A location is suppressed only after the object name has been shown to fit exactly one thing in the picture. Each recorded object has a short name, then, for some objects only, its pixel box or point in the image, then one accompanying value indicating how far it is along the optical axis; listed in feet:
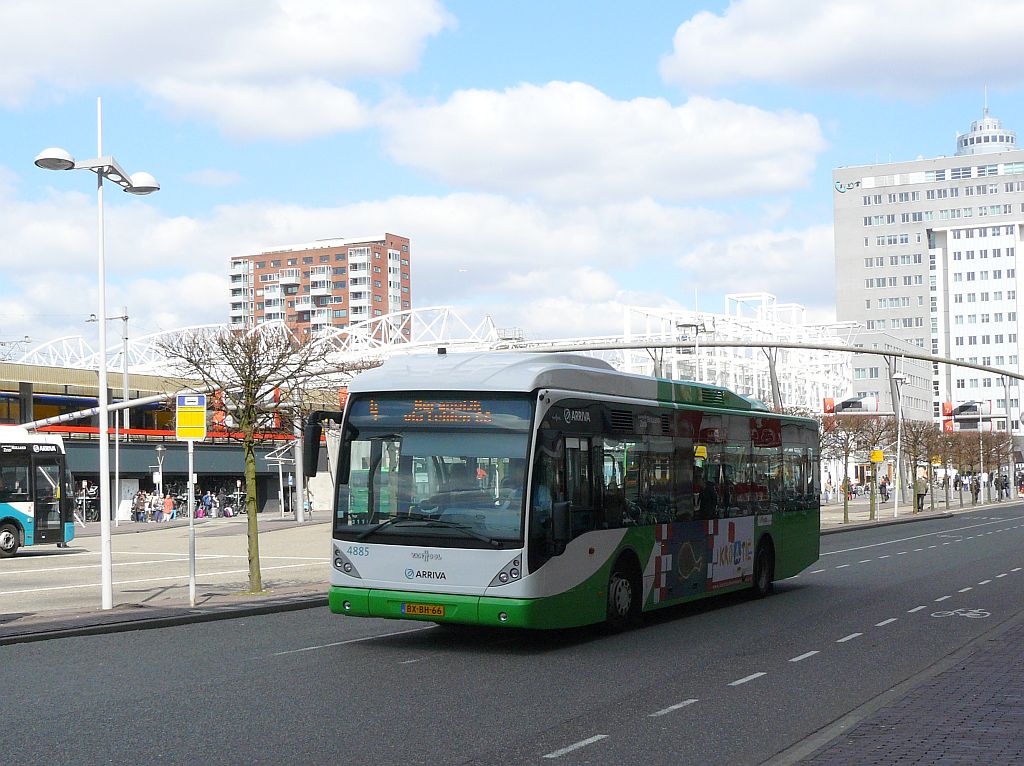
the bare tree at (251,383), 69.21
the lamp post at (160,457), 203.41
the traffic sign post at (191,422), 61.20
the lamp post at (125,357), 216.74
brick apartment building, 601.62
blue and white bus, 111.34
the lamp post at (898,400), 186.53
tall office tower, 549.95
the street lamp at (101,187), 59.00
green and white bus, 42.86
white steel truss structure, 317.63
